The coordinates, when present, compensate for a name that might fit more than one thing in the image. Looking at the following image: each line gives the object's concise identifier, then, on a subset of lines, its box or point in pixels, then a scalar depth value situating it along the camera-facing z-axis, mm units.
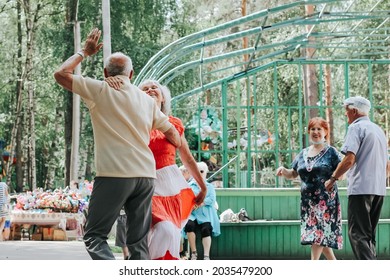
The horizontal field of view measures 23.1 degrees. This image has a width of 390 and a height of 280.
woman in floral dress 8258
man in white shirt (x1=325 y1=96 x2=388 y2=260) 7754
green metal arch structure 13688
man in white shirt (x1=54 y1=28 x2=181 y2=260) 5730
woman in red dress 6238
